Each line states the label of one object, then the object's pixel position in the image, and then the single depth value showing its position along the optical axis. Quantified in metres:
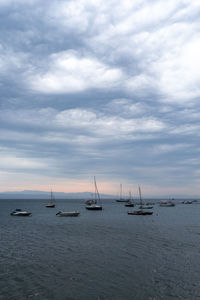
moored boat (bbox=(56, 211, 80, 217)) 107.25
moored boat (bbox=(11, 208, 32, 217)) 111.38
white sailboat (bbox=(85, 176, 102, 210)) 152.00
